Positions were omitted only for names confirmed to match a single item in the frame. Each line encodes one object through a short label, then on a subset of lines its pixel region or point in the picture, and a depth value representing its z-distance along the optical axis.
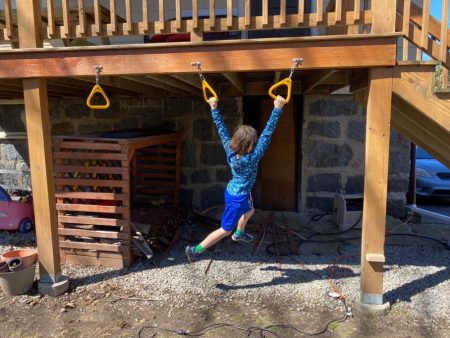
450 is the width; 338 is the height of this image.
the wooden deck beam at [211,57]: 3.10
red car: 5.48
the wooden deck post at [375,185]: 3.18
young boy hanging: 3.35
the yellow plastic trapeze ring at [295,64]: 3.12
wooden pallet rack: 4.20
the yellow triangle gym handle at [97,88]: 3.31
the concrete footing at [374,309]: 3.38
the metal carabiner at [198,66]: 3.23
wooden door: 6.29
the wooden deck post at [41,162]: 3.42
